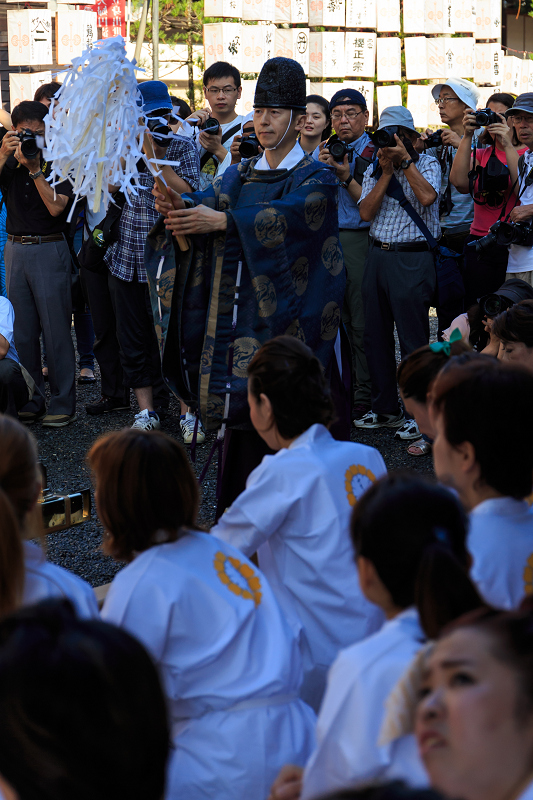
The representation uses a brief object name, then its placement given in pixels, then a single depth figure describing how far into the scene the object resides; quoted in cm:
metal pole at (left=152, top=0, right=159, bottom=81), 1177
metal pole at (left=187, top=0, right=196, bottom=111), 1325
